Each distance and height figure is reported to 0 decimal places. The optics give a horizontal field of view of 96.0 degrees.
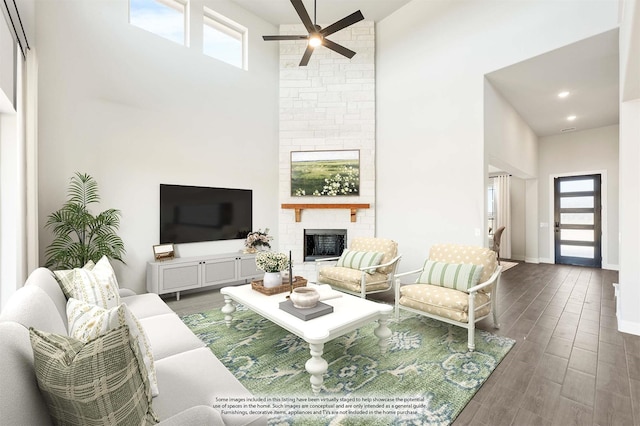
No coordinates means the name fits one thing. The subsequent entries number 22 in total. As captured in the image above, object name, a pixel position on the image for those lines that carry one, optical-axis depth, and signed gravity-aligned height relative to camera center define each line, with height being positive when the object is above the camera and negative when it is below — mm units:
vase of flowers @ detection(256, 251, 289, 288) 2941 -574
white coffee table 1991 -845
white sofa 851 -731
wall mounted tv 4355 -39
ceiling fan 3039 +2058
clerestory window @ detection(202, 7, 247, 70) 4941 +3084
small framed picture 4152 -596
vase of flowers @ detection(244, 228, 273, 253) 3355 -344
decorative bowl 2340 -715
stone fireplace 5438 +1676
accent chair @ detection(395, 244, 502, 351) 2674 -799
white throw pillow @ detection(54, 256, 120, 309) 1990 -538
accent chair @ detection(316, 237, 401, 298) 3715 -800
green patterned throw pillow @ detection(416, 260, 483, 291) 2865 -663
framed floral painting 5438 +716
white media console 3971 -917
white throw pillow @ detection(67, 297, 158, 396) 1252 -503
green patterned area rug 1826 -1254
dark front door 6609 -229
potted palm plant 3268 -246
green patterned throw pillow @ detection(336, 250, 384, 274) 3904 -675
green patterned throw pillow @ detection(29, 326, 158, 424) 848 -505
